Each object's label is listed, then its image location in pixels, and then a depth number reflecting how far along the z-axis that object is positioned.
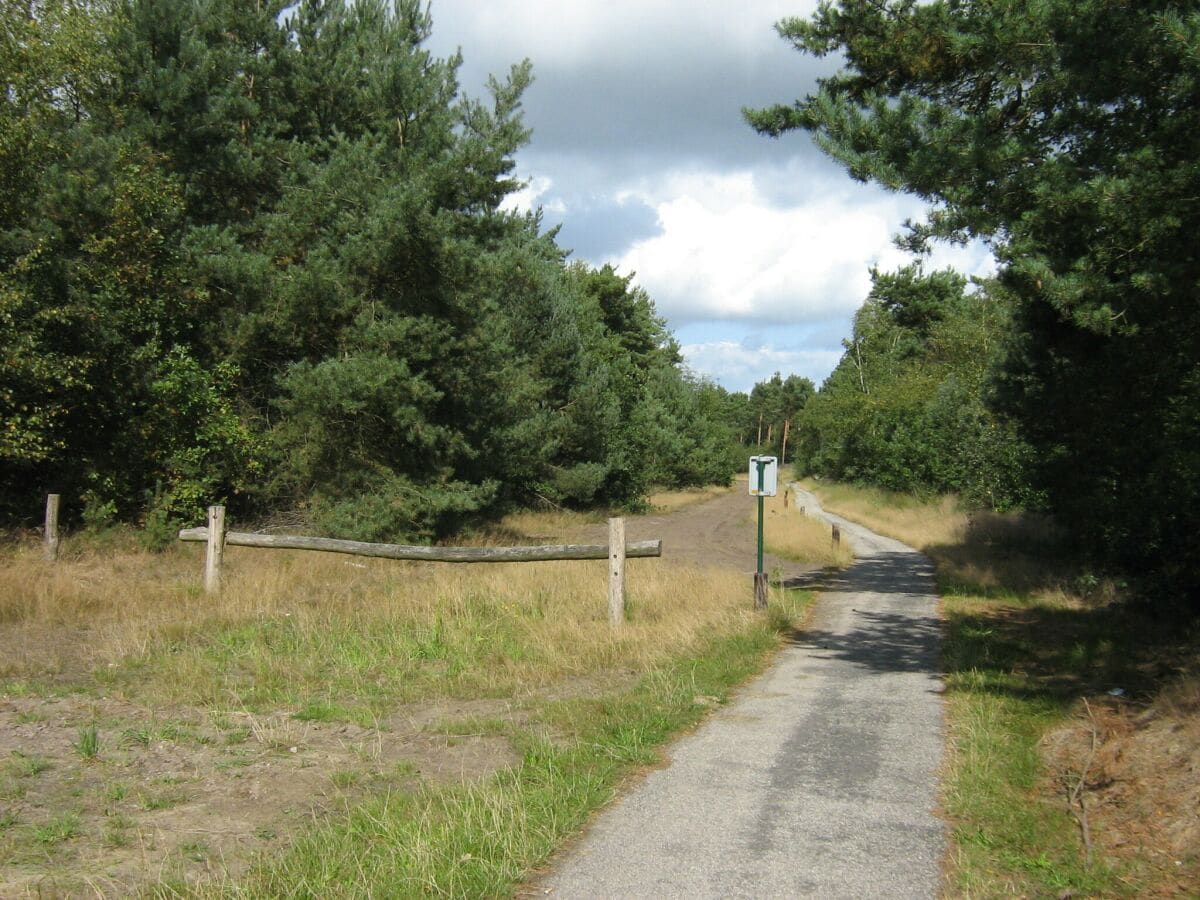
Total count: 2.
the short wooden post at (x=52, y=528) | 15.05
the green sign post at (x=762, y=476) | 12.85
